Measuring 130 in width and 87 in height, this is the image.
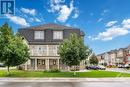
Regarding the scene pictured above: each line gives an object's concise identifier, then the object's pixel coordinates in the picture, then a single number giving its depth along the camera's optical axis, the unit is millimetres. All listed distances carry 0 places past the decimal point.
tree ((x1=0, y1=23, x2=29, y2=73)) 12952
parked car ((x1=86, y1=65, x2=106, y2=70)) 23389
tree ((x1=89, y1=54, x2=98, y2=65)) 37249
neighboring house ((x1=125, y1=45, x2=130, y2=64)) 39497
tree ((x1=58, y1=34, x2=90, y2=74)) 13303
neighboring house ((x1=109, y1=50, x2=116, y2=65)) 50160
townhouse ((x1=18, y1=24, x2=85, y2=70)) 19645
